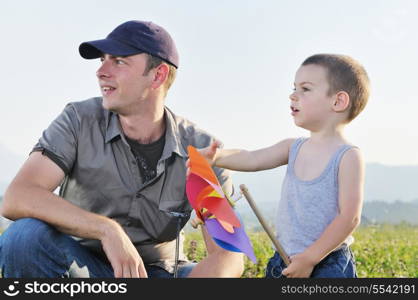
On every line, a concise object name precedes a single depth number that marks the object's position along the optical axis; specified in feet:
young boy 10.41
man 11.63
